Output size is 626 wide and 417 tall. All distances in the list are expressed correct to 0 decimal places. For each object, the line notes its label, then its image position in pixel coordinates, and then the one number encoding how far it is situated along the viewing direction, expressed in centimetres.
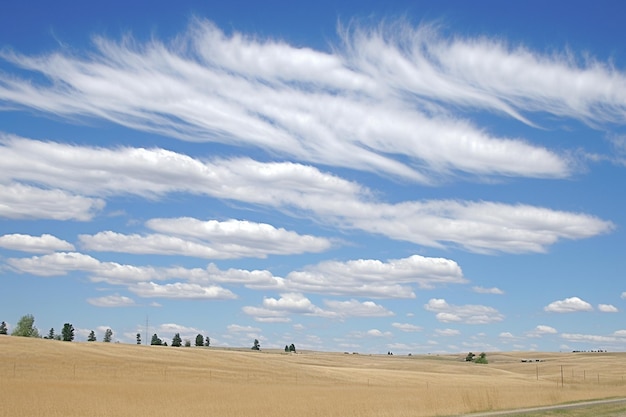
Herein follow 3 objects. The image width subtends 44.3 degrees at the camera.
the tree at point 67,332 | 18450
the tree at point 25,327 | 18912
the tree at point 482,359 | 18071
